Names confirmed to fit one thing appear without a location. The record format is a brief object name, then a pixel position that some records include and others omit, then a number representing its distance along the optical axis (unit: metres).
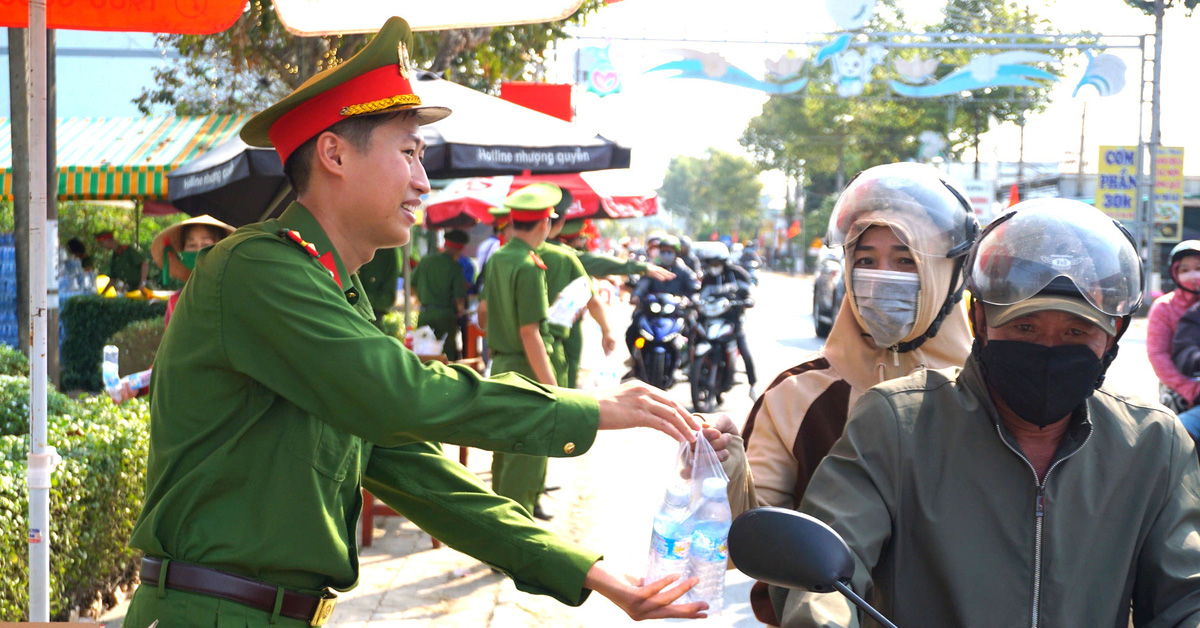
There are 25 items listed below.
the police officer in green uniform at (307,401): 2.02
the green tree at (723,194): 102.12
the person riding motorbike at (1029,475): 2.06
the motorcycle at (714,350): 12.54
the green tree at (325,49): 8.82
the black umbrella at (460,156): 6.81
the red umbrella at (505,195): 15.16
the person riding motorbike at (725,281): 13.01
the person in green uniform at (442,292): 12.26
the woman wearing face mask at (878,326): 2.82
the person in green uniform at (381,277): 9.67
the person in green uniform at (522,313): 6.68
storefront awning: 10.23
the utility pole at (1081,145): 38.16
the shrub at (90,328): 13.47
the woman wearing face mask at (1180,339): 6.75
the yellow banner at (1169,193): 30.34
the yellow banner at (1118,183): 29.62
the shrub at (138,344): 10.84
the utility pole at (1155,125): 25.81
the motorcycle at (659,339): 13.23
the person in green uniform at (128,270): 16.52
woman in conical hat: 6.18
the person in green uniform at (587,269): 7.78
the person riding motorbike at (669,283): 13.55
